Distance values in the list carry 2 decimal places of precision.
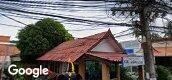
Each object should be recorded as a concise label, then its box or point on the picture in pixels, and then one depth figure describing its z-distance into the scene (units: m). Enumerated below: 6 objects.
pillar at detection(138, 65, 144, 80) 12.32
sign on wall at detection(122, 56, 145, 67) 7.86
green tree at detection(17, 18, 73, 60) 16.16
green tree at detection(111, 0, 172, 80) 7.78
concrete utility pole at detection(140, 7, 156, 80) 7.76
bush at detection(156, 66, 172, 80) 13.46
